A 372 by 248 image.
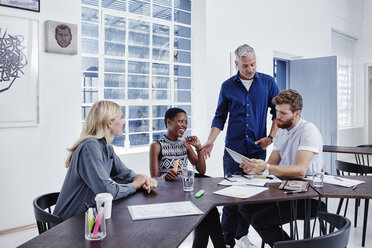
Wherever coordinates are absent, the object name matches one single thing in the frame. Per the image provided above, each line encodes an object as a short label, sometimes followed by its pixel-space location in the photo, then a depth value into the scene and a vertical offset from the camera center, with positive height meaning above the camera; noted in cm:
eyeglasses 232 -38
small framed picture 306 +77
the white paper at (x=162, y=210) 161 -43
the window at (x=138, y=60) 371 +73
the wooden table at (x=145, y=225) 131 -45
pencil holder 134 -41
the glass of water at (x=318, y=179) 213 -35
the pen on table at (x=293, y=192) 198 -40
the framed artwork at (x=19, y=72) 286 +43
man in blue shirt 292 +4
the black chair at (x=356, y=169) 304 -45
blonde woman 185 -25
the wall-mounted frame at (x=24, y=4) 286 +100
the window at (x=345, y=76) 825 +116
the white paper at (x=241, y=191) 198 -41
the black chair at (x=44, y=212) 166 -46
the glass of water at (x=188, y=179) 206 -34
